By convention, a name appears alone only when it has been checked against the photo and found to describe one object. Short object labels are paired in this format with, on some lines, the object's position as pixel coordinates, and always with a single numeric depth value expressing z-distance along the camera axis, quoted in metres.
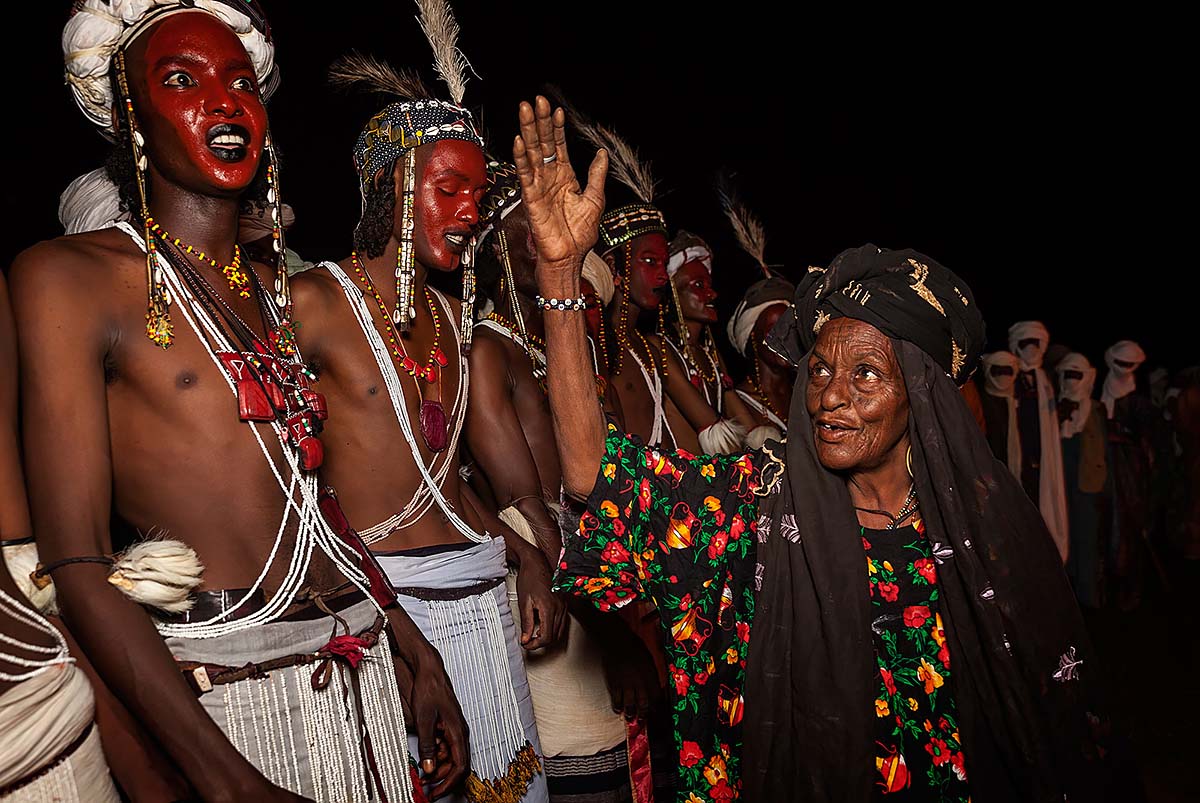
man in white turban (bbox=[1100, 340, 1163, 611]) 7.85
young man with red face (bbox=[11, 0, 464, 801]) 1.56
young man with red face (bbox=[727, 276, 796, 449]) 5.61
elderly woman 1.96
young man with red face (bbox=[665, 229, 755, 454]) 5.38
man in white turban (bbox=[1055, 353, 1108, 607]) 7.81
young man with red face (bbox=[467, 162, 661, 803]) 2.77
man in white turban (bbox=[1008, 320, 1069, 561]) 7.49
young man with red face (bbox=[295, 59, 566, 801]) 2.33
